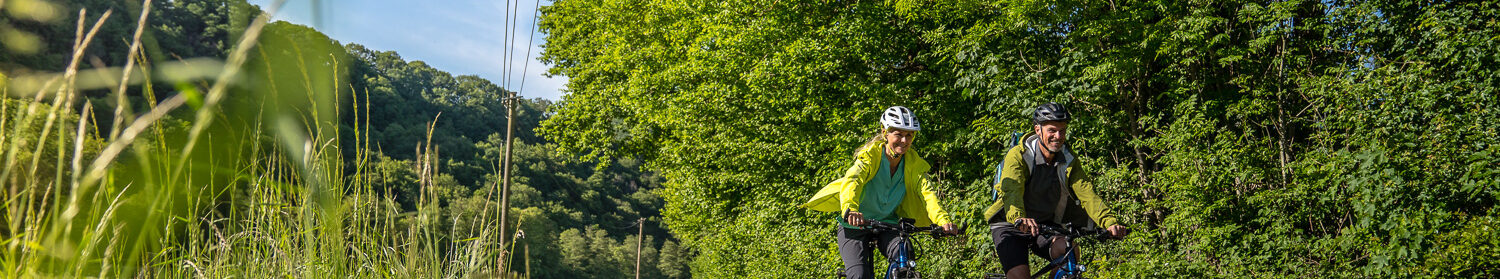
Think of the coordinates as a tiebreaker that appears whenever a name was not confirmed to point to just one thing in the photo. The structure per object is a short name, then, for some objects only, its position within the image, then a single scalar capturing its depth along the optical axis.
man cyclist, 4.89
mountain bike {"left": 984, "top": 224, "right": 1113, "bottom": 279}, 4.71
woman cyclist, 4.98
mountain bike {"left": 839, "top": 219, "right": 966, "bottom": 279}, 4.92
